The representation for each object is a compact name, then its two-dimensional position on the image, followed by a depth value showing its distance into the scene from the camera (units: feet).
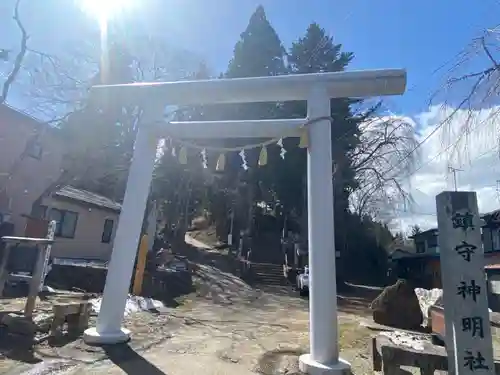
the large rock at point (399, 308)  31.12
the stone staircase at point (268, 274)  81.87
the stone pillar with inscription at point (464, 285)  10.66
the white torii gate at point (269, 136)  17.26
